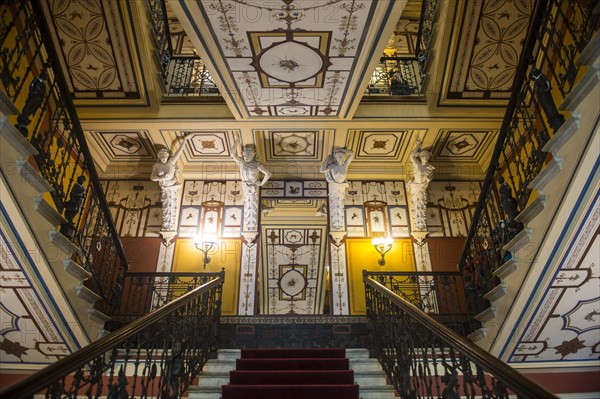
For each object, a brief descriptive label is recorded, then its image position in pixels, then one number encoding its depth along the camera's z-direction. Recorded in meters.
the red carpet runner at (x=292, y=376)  3.64
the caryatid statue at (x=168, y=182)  8.22
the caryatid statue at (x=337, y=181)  8.16
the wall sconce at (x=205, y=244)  8.27
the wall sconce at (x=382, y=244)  8.29
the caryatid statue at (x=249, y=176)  8.14
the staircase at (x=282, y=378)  3.76
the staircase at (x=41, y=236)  3.34
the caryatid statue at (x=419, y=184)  8.19
